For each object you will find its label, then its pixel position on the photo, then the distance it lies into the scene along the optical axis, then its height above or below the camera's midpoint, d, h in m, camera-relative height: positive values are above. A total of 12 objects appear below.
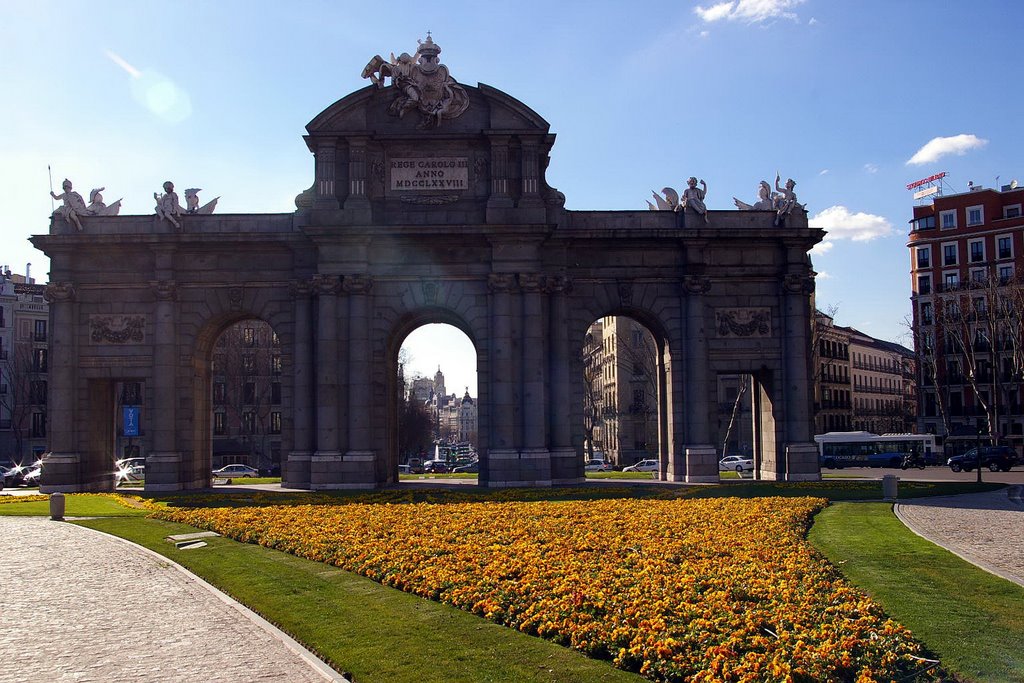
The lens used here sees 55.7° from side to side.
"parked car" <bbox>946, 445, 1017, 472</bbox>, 62.81 -2.95
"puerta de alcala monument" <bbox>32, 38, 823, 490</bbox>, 43.59 +5.98
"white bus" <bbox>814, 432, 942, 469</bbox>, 77.88 -2.68
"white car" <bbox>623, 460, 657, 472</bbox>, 66.36 -3.27
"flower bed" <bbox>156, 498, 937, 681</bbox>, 13.28 -2.98
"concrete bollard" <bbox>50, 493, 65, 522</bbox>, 33.28 -2.74
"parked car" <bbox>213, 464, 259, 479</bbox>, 70.81 -3.47
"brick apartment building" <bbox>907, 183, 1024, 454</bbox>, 80.38 +10.94
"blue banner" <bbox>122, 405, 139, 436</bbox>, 52.62 +0.30
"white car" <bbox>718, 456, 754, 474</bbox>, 64.66 -3.14
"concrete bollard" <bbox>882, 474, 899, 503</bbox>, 34.44 -2.58
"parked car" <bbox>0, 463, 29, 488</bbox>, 57.59 -3.03
